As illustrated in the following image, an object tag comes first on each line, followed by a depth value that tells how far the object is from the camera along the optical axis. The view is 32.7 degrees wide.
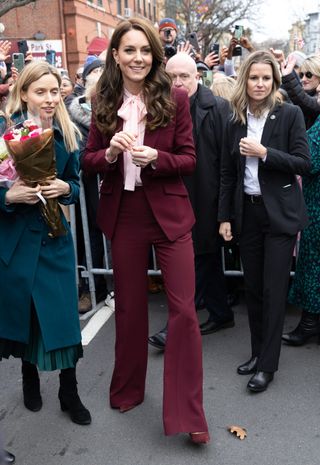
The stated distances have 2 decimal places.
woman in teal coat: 2.93
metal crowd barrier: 4.75
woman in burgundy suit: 2.88
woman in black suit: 3.33
